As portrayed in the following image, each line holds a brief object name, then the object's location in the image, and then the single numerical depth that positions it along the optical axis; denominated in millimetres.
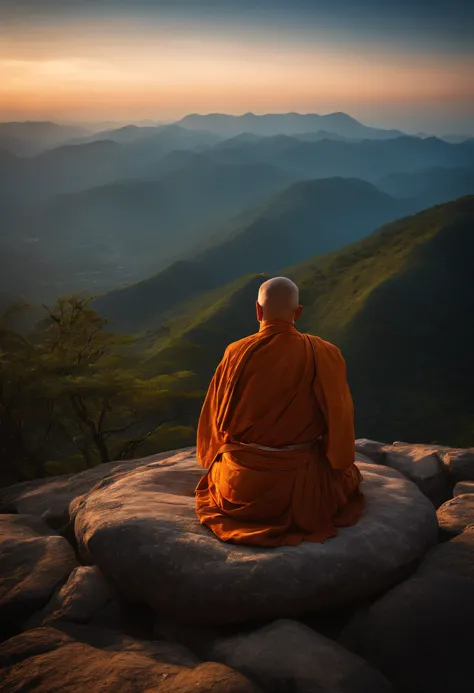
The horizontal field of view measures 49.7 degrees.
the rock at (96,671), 3576
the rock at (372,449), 8297
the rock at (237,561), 4281
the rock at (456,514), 5602
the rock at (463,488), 6727
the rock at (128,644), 4043
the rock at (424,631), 3932
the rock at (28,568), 4805
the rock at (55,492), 7305
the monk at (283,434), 4891
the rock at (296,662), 3668
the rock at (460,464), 7250
